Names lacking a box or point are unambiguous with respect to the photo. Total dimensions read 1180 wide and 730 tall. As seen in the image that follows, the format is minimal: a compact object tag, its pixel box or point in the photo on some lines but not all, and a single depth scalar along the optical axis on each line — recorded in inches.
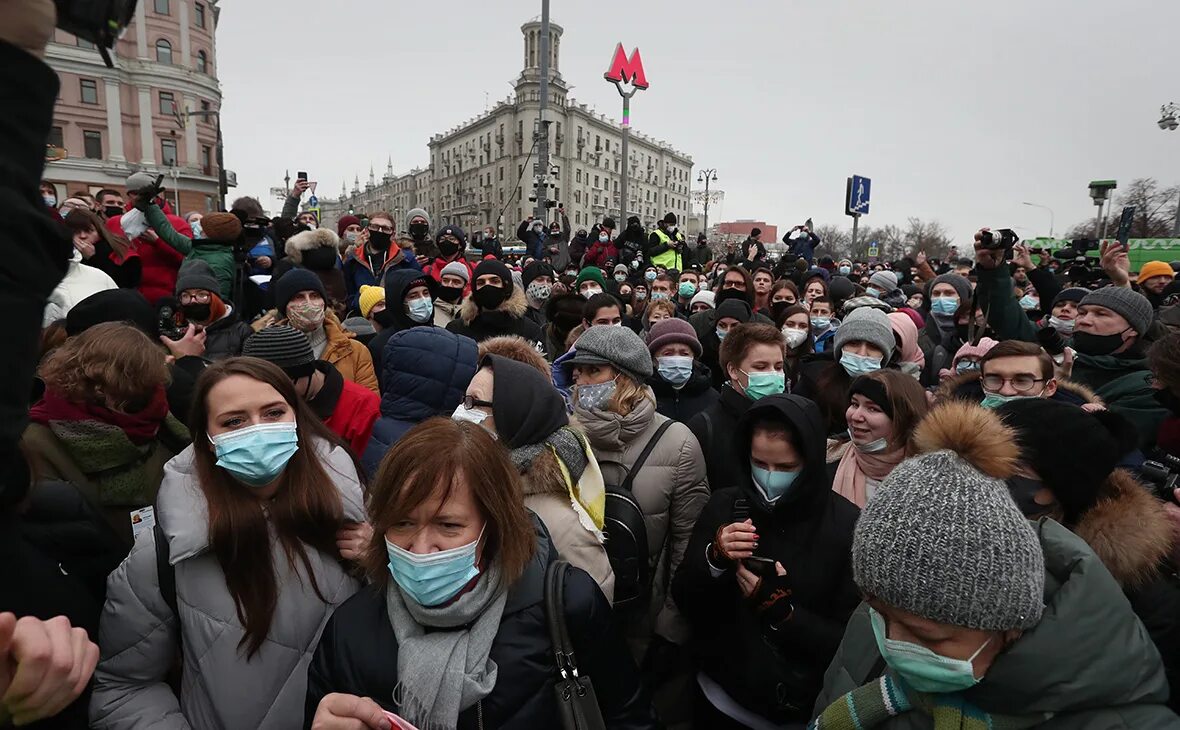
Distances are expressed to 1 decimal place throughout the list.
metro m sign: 685.9
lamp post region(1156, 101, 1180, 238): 816.3
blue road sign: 450.0
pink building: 1807.3
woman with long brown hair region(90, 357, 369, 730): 78.7
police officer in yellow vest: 514.3
